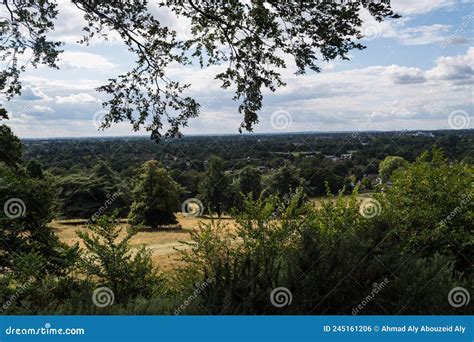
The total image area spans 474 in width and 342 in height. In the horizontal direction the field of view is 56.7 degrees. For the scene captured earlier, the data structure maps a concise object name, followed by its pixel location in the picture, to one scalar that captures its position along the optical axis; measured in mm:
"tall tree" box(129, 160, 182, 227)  44188
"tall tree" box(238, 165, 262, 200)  51094
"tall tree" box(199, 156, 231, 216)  54312
